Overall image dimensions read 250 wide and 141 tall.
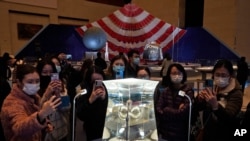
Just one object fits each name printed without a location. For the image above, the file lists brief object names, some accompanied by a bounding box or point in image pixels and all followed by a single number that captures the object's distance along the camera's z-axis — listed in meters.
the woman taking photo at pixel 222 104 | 1.51
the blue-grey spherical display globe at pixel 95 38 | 6.45
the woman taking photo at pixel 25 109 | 1.30
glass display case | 1.18
